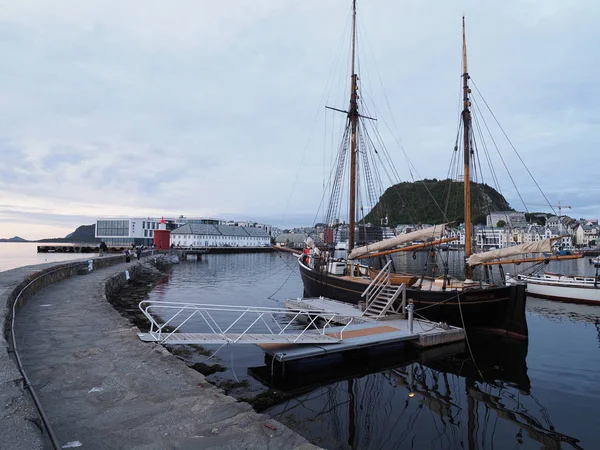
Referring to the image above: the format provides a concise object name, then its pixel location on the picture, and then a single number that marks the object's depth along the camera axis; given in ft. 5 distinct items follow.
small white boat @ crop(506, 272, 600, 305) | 83.82
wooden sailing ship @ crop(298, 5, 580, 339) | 50.08
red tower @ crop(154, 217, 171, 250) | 275.80
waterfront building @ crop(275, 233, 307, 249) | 534.33
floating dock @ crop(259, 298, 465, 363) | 34.45
